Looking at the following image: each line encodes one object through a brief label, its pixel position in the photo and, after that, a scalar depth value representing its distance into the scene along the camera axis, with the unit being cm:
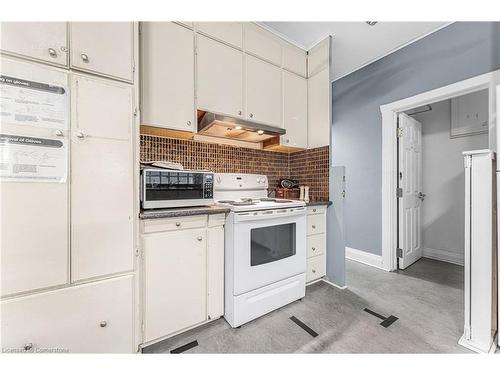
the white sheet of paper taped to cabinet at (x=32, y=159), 94
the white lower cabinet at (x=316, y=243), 212
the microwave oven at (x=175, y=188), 135
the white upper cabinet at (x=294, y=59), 228
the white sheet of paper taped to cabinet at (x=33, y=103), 94
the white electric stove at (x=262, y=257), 152
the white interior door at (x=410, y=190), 261
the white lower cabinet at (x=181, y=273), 130
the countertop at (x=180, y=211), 126
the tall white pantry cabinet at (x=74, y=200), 96
